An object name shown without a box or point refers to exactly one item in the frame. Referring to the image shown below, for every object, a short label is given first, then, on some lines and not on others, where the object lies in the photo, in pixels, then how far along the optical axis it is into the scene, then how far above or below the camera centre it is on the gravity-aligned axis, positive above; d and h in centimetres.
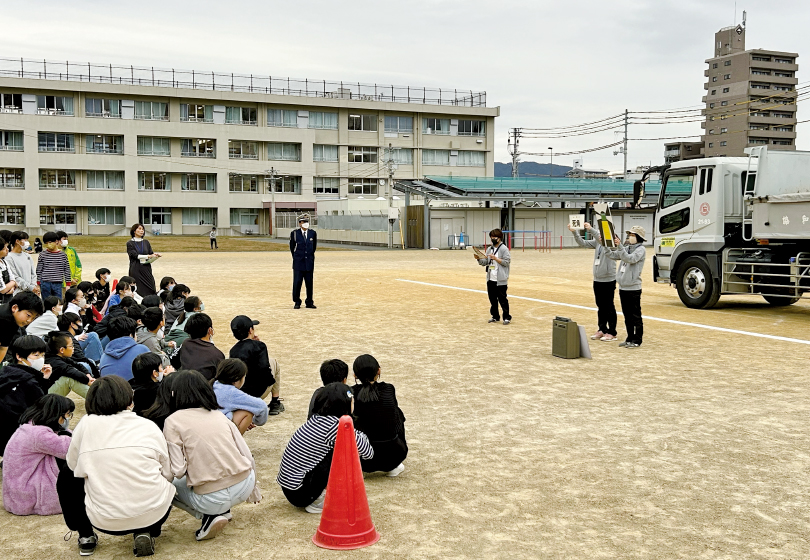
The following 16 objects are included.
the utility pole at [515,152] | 8795 +1053
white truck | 1467 +25
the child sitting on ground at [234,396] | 536 -115
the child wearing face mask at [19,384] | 531 -107
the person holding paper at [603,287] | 1154 -78
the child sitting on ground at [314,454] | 486 -143
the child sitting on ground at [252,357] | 675 -109
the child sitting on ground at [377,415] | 539 -131
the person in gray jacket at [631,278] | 1098 -59
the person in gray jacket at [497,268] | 1327 -53
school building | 6644 +868
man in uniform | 1593 -32
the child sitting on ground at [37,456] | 467 -141
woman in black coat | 1312 -39
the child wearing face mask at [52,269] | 1210 -51
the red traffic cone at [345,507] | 435 -161
